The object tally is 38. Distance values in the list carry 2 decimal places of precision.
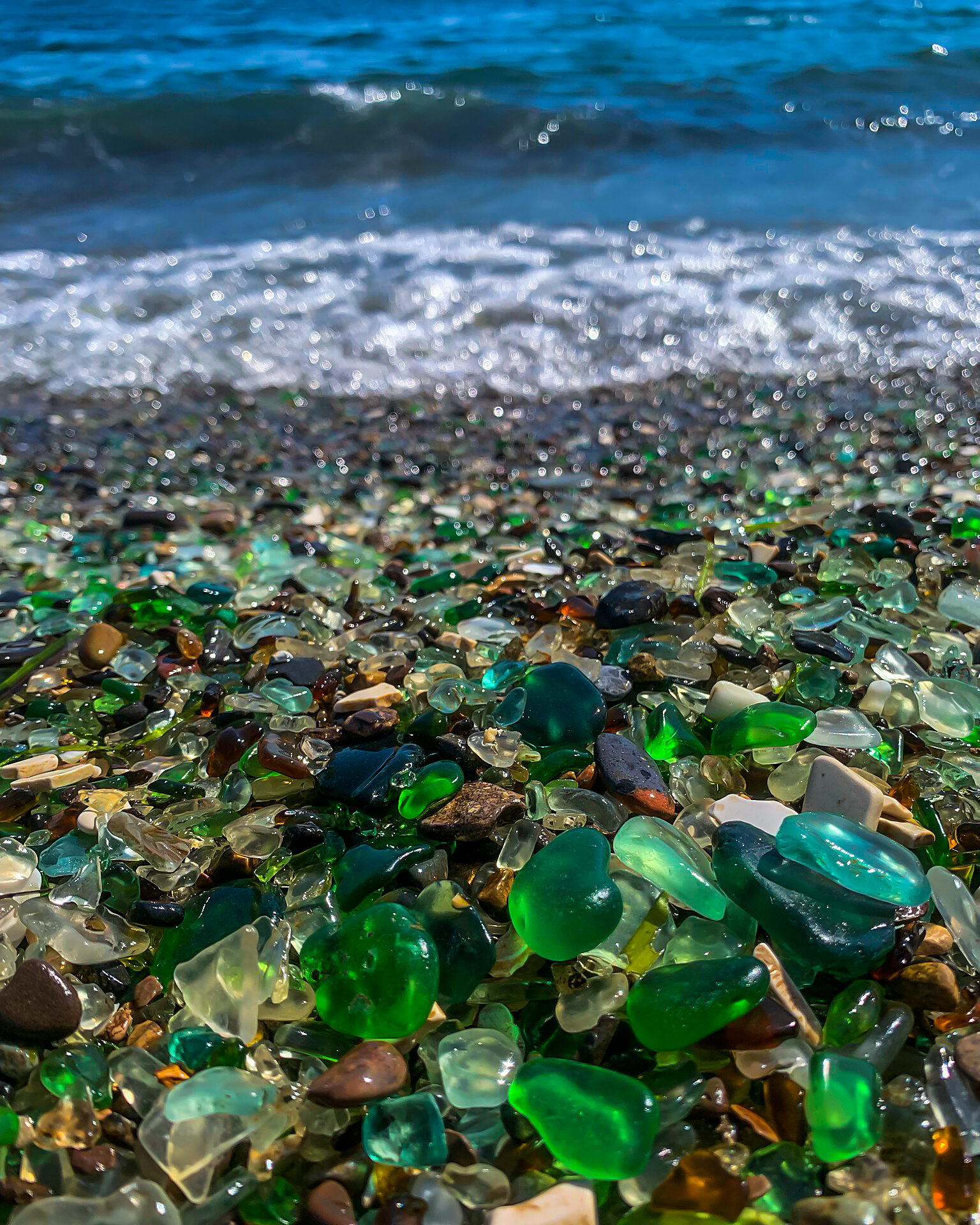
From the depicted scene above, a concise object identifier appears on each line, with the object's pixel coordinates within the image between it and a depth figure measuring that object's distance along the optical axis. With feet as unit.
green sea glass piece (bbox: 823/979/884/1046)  0.54
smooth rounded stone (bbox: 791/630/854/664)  0.88
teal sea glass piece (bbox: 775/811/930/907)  0.56
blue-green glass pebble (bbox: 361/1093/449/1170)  0.49
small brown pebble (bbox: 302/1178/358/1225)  0.47
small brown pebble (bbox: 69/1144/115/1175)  0.50
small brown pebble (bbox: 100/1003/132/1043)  0.58
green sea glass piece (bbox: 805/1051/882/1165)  0.48
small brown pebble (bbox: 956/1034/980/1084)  0.51
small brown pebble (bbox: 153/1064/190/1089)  0.54
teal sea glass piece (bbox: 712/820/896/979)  0.56
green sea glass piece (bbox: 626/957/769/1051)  0.51
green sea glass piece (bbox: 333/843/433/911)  0.65
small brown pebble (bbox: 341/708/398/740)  0.81
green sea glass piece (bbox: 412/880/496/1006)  0.57
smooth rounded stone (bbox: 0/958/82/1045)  0.56
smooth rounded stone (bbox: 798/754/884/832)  0.65
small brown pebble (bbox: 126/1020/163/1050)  0.58
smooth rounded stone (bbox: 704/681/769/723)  0.80
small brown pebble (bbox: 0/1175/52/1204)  0.49
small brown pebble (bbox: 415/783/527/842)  0.68
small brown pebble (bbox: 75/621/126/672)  1.01
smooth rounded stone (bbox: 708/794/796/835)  0.66
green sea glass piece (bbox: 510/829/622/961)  0.55
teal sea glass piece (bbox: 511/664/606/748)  0.77
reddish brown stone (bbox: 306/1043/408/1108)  0.51
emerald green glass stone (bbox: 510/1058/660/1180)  0.47
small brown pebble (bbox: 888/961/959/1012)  0.55
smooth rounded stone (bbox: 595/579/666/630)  0.97
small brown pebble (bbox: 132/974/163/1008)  0.60
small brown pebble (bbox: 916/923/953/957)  0.58
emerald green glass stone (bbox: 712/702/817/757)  0.72
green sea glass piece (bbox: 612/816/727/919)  0.58
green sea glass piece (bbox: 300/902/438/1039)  0.54
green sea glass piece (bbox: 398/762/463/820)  0.71
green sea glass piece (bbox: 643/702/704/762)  0.77
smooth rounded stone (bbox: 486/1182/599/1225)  0.45
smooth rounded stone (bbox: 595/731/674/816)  0.70
